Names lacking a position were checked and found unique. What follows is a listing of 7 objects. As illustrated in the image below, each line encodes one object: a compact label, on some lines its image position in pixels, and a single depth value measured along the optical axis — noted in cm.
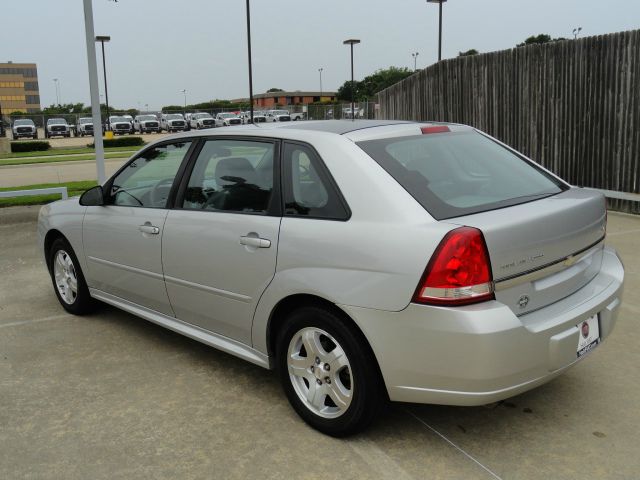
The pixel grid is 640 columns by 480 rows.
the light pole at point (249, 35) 3303
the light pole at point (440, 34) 3150
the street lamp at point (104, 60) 3991
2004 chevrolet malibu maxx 266
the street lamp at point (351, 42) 4116
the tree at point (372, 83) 11756
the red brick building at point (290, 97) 11806
